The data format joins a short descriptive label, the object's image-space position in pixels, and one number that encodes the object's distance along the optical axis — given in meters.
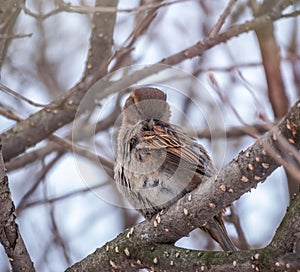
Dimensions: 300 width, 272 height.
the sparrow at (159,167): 7.21
